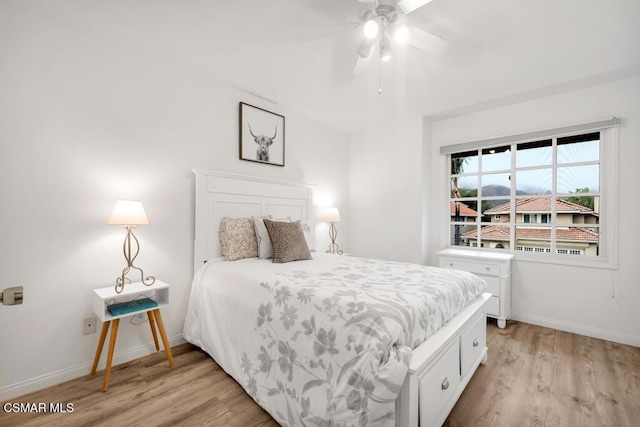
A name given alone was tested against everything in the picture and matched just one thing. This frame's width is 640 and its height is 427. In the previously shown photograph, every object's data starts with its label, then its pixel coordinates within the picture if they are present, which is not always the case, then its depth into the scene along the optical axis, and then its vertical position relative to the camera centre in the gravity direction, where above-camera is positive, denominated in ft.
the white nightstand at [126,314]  6.27 -2.28
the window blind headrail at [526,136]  9.02 +3.02
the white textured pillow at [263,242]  8.61 -0.84
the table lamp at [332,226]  12.68 -0.51
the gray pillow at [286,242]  8.21 -0.80
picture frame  10.03 +2.98
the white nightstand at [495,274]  9.88 -2.04
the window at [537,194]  9.45 +0.91
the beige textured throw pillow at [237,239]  8.58 -0.76
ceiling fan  5.46 +4.16
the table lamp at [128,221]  6.52 -0.18
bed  4.11 -2.10
